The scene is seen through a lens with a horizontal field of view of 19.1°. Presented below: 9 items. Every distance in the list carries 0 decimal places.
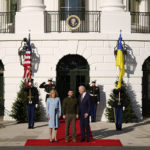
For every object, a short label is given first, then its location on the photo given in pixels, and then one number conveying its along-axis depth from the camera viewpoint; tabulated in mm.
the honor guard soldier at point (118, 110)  17625
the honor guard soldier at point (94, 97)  20625
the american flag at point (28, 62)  20766
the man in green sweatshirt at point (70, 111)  14297
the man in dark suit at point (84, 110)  14375
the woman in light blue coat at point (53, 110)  14250
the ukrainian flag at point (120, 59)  20189
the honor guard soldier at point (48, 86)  20125
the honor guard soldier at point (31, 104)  18172
